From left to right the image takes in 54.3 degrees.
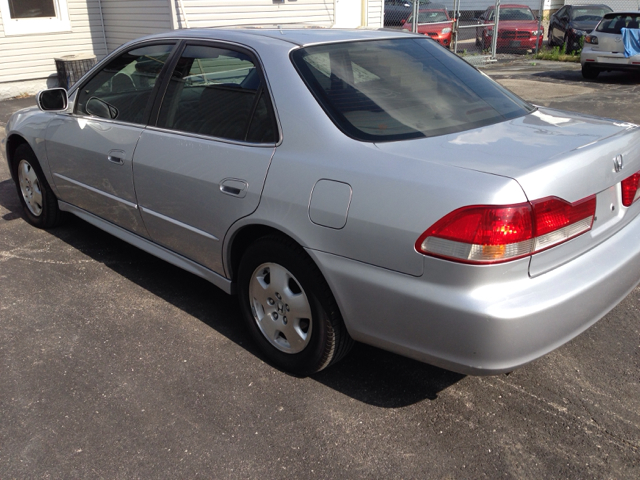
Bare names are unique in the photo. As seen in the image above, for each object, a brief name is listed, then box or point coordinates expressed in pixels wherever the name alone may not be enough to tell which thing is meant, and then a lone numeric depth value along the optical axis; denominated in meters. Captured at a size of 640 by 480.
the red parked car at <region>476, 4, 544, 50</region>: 19.39
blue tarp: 13.30
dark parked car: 18.81
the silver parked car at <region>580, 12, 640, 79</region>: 13.35
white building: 12.00
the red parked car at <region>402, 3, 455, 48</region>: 17.44
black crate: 12.30
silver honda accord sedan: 2.38
